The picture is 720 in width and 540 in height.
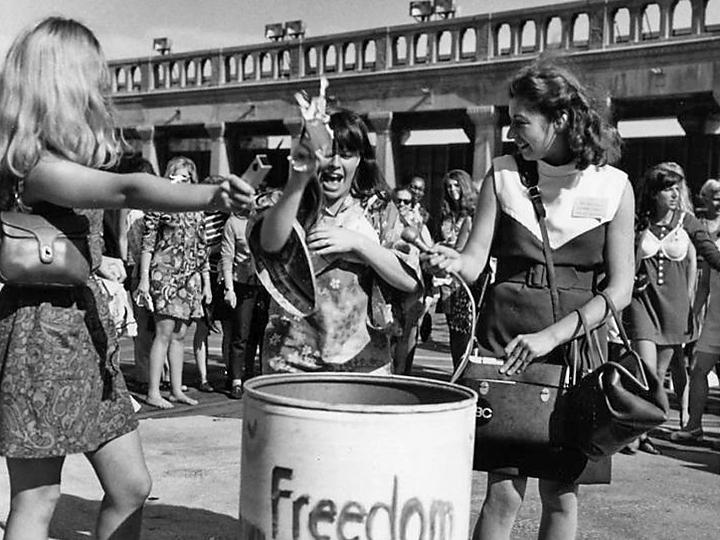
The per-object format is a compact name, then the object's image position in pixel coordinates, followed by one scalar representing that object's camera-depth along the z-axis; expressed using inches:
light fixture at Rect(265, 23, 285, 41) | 750.5
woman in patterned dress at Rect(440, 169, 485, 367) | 310.7
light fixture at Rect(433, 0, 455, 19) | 665.6
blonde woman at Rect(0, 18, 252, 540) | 115.3
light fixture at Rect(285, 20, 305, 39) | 725.9
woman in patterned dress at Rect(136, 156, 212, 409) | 313.0
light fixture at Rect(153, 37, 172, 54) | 844.0
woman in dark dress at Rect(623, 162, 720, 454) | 285.4
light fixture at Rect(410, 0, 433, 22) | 671.1
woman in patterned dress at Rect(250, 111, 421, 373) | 137.3
